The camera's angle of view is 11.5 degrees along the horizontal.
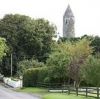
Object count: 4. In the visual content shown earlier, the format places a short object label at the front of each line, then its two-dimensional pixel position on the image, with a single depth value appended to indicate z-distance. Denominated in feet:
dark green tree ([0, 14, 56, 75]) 353.51
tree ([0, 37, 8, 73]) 227.73
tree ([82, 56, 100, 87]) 144.97
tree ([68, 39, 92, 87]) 212.02
